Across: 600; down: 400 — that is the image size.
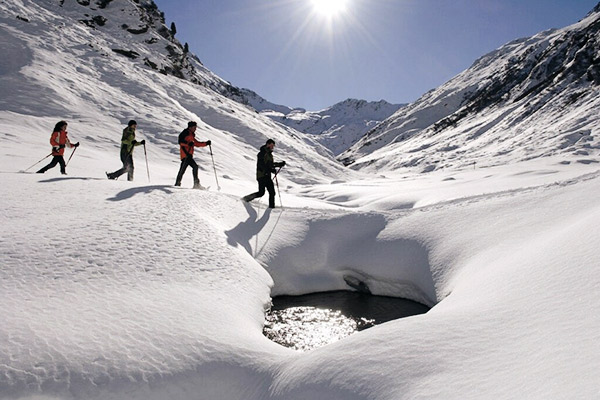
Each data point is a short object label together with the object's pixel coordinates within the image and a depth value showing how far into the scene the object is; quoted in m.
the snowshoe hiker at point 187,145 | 11.15
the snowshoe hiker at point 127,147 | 11.35
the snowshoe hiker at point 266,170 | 11.24
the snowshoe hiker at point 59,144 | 10.68
